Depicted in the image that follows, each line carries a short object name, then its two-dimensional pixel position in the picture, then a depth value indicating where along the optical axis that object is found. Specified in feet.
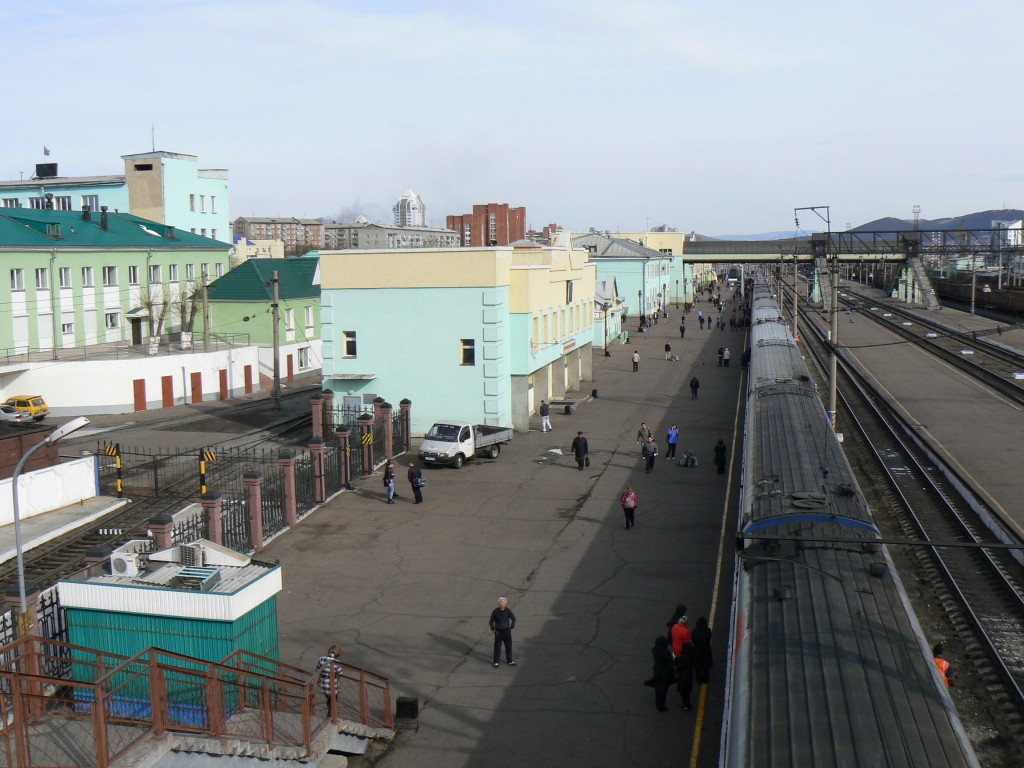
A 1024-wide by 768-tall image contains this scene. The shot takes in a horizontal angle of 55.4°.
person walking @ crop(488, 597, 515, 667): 47.80
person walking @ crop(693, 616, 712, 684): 45.01
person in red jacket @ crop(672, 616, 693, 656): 45.21
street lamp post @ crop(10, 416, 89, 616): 41.58
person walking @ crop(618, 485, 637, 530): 73.07
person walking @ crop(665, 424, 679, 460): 98.07
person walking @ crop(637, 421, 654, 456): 98.94
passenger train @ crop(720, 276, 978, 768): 23.82
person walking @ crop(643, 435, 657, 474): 93.30
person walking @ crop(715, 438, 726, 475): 91.30
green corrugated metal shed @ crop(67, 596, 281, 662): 40.04
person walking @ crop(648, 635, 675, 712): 43.32
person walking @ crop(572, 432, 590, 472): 93.86
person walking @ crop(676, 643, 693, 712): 43.50
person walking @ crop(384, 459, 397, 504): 82.79
